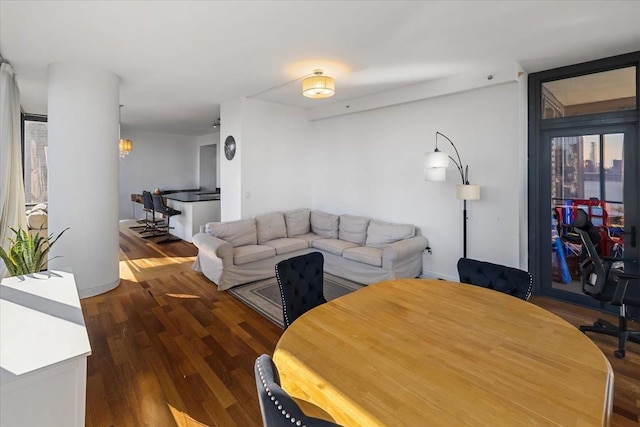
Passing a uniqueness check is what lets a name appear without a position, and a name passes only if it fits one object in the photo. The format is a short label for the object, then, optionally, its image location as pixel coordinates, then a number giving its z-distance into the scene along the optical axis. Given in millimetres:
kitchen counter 6809
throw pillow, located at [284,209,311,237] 5379
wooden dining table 1012
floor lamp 3641
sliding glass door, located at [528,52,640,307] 3254
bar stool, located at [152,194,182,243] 6801
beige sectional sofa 4070
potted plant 2426
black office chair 2617
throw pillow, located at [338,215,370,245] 4895
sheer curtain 3332
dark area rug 3400
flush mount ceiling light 3422
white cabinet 1187
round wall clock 5250
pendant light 6914
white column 3570
